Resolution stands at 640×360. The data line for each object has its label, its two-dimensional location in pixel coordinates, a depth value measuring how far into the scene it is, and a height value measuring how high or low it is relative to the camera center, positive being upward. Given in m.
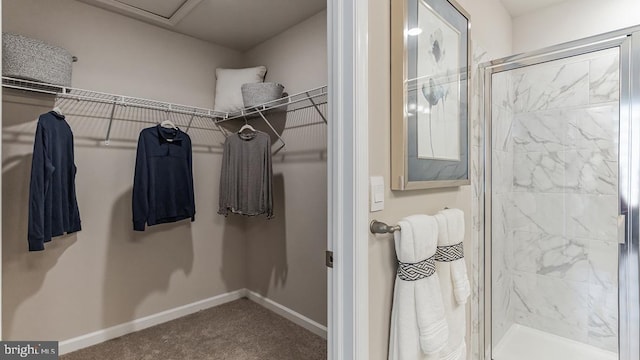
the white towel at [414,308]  1.19 -0.49
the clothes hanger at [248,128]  2.73 +0.39
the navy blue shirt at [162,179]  2.35 -0.03
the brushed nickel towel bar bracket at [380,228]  1.17 -0.19
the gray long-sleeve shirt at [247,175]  2.57 +0.00
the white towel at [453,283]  1.39 -0.48
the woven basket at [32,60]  1.82 +0.66
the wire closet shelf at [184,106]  2.02 +0.53
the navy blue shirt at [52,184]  1.83 -0.05
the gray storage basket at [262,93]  2.61 +0.65
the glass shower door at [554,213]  1.94 -0.26
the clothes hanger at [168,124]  2.53 +0.39
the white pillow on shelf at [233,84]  2.84 +0.78
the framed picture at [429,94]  1.26 +0.34
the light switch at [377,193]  1.18 -0.07
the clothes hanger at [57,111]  2.01 +0.39
